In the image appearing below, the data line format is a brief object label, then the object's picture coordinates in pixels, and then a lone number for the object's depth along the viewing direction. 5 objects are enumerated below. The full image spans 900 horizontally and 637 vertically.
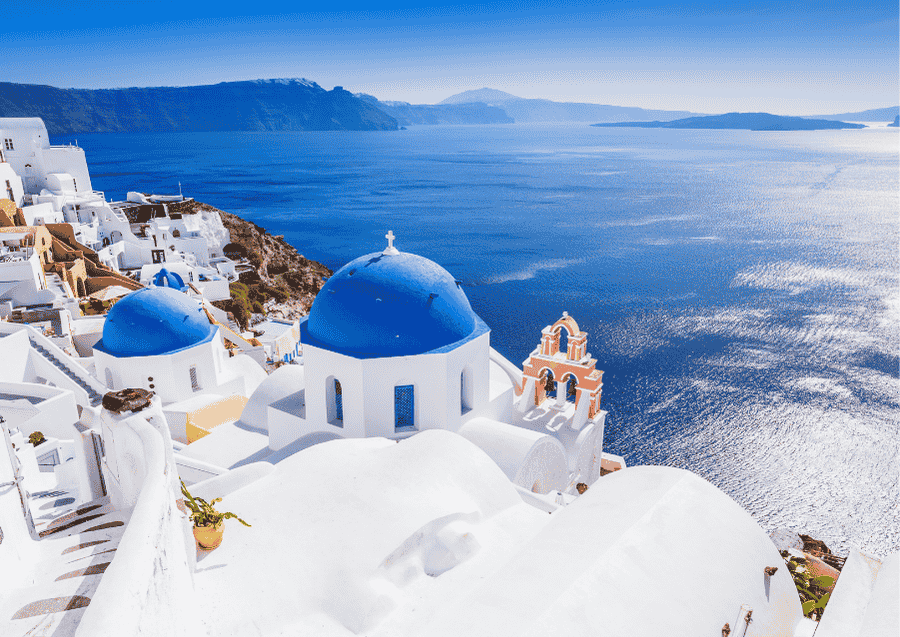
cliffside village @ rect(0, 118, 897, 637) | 5.42
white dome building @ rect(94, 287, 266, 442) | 18.00
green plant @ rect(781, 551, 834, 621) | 8.27
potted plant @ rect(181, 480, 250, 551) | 7.47
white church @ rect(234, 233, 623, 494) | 12.82
